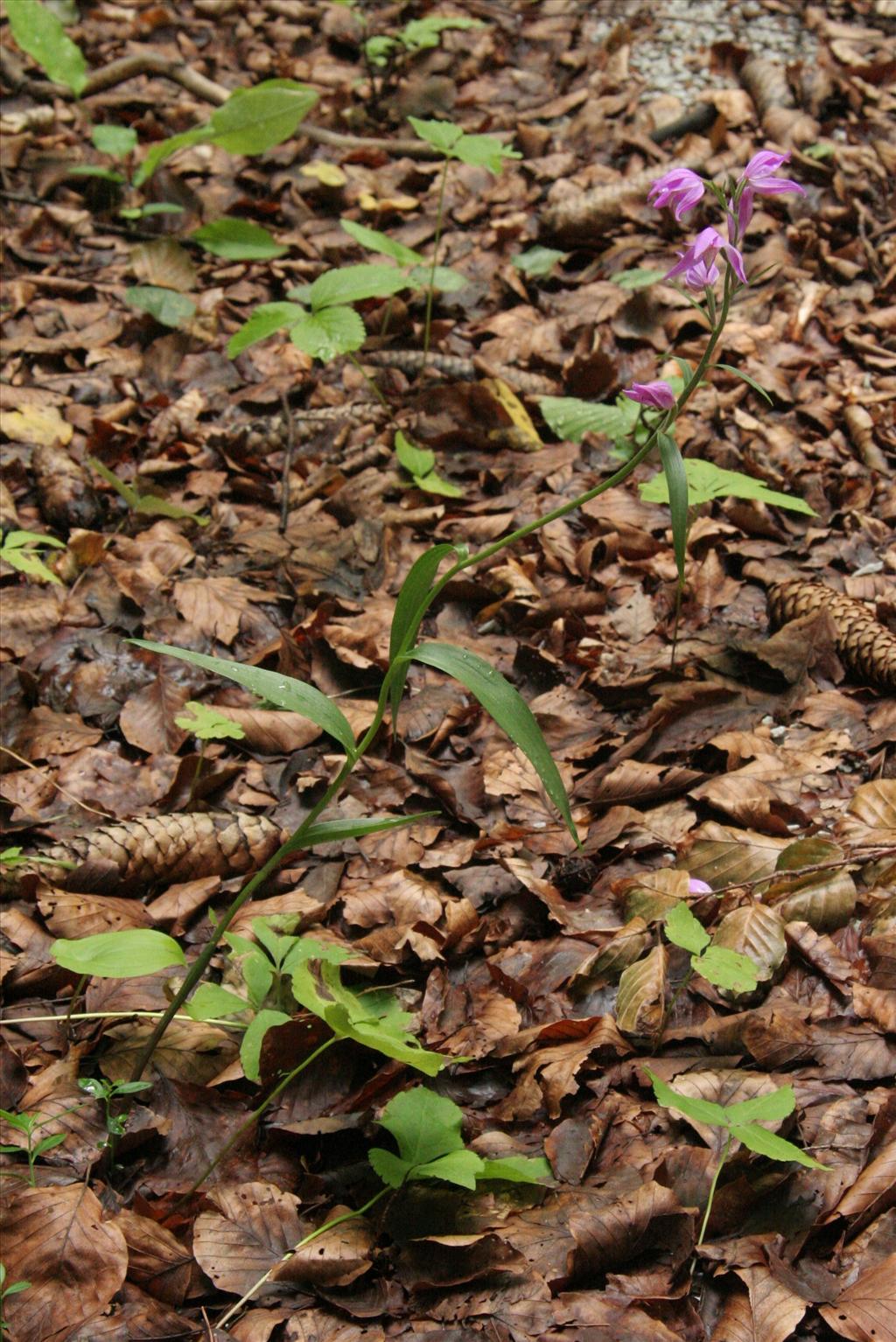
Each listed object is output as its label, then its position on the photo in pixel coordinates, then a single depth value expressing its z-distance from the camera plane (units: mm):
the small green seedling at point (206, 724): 1967
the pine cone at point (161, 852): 1948
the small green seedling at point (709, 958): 1837
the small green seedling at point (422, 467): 2194
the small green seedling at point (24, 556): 2062
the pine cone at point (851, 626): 2011
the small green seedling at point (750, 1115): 1780
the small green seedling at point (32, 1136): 1805
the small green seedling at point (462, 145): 2246
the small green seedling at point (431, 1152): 1801
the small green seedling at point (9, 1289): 1762
